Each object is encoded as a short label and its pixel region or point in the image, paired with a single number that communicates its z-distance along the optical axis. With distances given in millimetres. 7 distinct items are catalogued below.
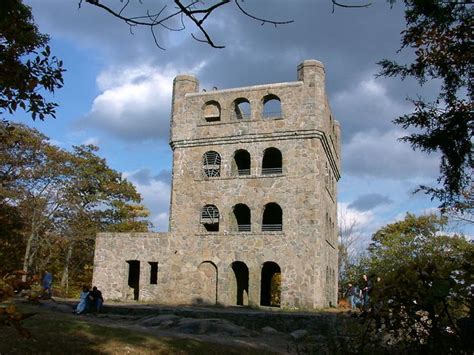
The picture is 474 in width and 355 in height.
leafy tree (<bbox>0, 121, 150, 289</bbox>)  29300
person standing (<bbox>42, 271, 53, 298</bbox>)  18755
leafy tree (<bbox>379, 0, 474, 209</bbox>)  7098
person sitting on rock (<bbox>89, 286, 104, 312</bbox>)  18484
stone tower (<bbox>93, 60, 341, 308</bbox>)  22297
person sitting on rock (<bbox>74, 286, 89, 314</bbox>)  17609
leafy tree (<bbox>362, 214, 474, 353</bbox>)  4934
